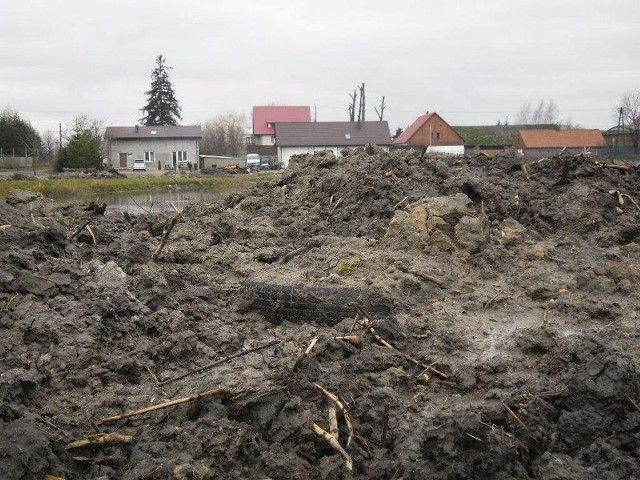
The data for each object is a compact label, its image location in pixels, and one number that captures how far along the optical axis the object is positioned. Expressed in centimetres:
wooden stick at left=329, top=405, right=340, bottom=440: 465
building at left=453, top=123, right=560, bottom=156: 5456
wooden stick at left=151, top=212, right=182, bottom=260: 880
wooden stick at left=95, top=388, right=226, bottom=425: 488
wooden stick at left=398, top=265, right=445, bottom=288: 750
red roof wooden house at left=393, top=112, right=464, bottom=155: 5912
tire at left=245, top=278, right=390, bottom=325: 710
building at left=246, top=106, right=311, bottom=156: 7731
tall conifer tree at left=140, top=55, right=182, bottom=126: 7225
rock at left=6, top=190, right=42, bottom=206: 1190
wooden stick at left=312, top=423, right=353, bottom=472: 442
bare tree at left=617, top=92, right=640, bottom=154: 4247
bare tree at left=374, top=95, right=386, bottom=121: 7481
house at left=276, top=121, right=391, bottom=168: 5300
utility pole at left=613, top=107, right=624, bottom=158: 4884
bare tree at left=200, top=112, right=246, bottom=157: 7281
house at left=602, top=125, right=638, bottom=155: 3983
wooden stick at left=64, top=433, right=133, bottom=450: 458
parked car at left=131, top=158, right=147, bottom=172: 5097
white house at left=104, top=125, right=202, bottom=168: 5700
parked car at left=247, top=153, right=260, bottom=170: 4919
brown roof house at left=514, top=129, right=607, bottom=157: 4431
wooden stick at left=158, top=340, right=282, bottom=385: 549
